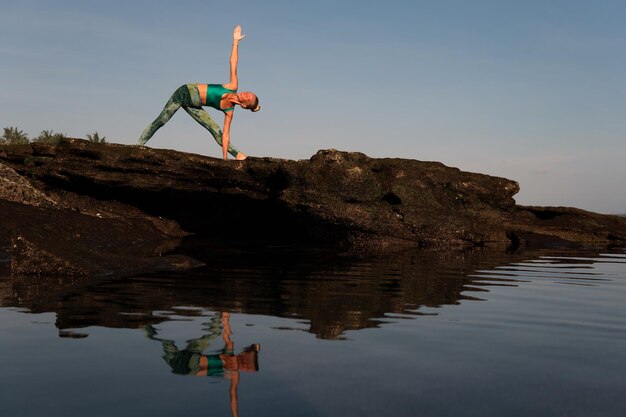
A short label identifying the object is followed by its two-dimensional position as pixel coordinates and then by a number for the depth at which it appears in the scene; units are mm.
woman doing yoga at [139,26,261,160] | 17547
